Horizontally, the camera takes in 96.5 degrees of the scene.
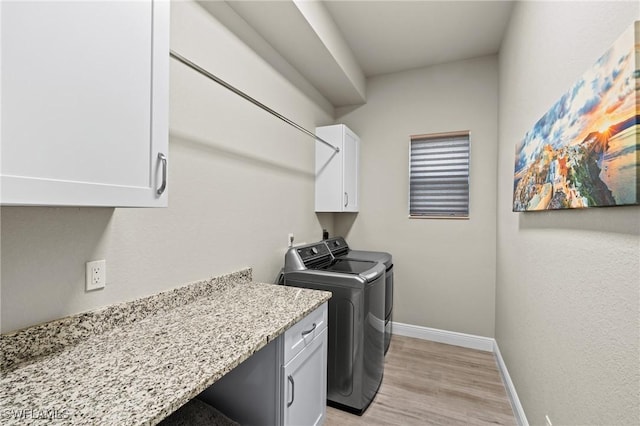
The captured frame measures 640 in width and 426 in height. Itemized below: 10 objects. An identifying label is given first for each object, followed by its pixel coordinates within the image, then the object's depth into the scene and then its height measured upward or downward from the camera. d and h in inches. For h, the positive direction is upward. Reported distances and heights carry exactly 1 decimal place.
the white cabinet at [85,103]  26.3 +12.2
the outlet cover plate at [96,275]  43.3 -9.5
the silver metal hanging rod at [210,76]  47.5 +25.5
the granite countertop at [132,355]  27.5 -18.5
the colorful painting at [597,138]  28.2 +10.2
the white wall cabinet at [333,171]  111.9 +17.8
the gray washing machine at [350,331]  73.6 -30.6
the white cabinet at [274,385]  48.6 -30.5
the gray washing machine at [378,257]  100.7 -15.9
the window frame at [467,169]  114.3 +20.9
